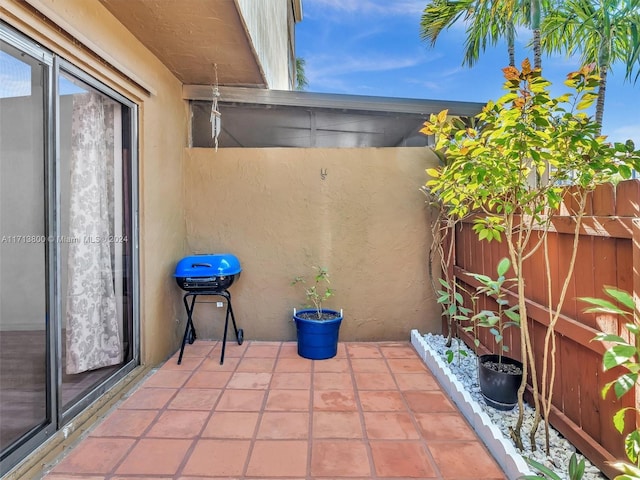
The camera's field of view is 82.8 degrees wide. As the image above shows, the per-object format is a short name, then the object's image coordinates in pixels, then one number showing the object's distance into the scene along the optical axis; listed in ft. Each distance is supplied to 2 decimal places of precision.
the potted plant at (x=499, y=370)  7.18
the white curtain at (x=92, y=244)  7.29
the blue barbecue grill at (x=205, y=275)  10.14
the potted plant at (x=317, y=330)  10.60
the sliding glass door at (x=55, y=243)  5.67
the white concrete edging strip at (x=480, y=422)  5.65
